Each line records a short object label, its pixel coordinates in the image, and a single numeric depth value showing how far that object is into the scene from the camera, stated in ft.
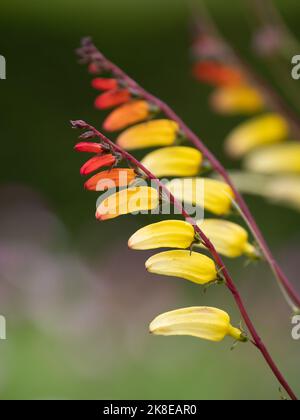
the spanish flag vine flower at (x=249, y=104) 2.46
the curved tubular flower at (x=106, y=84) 2.04
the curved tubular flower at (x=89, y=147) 1.89
